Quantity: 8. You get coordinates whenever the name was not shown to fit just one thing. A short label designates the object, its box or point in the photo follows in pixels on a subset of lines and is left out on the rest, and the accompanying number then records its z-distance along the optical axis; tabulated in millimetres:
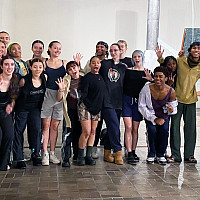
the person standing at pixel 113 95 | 4504
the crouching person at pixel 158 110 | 4539
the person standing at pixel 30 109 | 4172
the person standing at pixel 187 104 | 4699
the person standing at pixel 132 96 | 4629
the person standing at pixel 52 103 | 4367
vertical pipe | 10418
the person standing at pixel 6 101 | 3949
